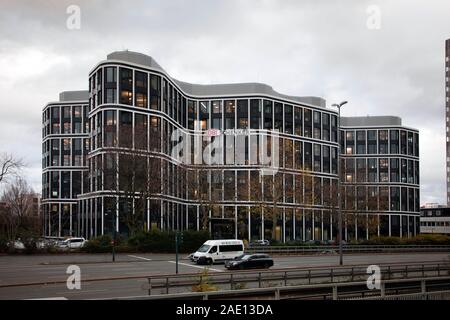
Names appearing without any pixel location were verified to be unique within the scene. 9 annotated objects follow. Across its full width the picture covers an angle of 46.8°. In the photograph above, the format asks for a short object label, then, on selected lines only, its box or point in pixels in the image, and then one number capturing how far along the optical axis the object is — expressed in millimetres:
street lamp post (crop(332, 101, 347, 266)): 42638
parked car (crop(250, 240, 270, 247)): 65700
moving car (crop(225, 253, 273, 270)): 38656
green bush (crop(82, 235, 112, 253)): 58188
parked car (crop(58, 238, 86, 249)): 67006
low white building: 154000
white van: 44969
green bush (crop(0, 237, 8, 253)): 54719
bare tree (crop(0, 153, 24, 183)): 59156
